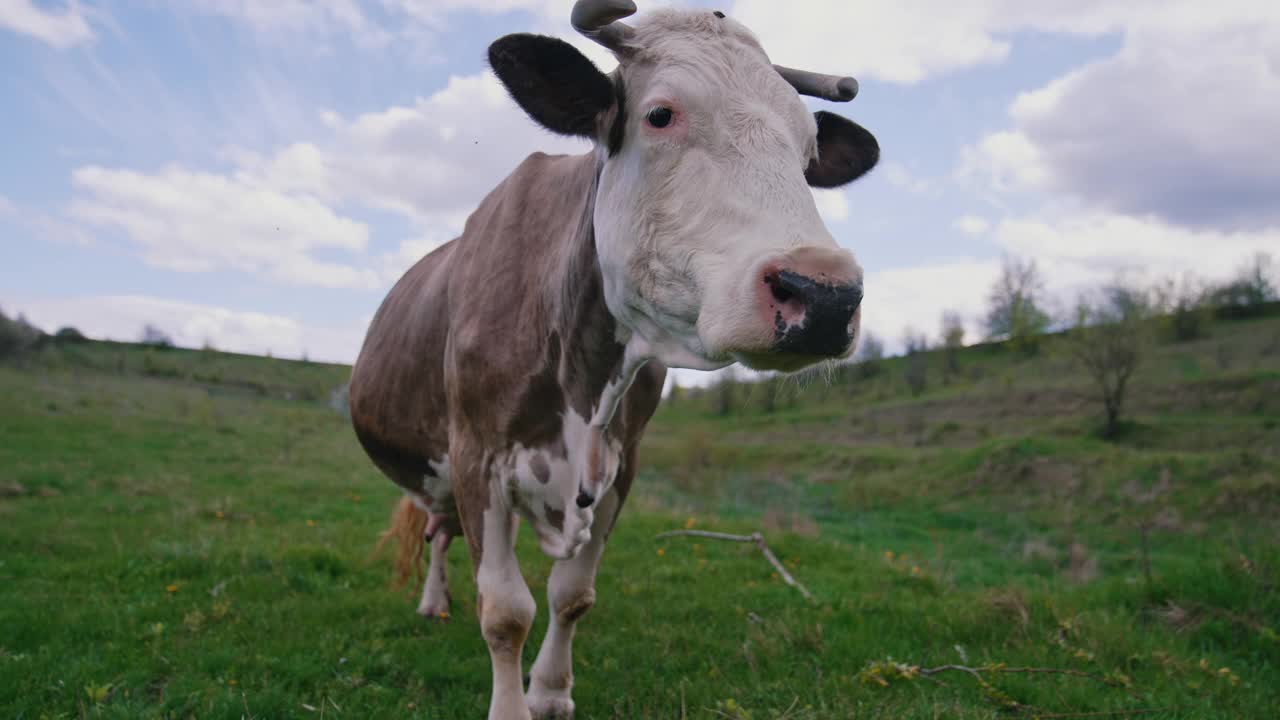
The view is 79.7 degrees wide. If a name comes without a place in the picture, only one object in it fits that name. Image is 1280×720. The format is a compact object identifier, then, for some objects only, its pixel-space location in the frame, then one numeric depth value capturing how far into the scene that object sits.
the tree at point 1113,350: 23.95
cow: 2.06
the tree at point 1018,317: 51.94
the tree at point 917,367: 46.23
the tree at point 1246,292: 41.19
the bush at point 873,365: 52.22
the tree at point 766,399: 40.51
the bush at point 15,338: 35.03
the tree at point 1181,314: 36.28
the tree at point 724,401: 44.48
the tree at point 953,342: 50.76
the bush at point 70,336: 47.33
